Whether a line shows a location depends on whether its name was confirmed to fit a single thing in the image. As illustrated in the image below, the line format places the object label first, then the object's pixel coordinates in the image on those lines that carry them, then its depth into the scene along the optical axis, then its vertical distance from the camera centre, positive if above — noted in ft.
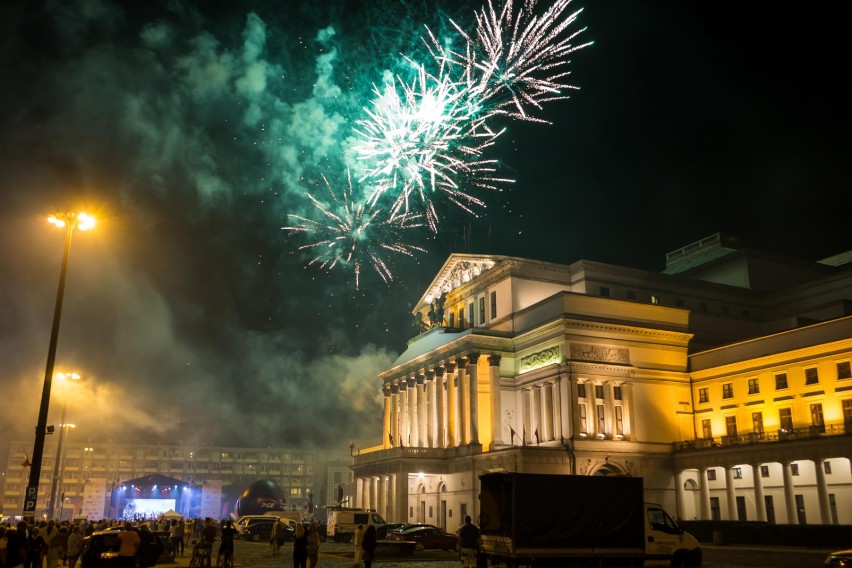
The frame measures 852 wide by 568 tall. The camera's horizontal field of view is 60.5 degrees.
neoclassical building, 173.06 +26.85
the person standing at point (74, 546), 91.09 -6.98
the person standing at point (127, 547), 64.44 -4.91
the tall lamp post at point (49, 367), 76.74 +13.04
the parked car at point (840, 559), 76.69 -6.91
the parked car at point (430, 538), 141.79 -9.10
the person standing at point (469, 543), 80.69 -5.60
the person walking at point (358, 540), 84.96 -6.00
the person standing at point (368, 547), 76.23 -5.75
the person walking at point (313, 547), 78.79 -5.94
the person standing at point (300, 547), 78.18 -5.92
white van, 166.71 -6.89
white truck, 75.92 -3.60
